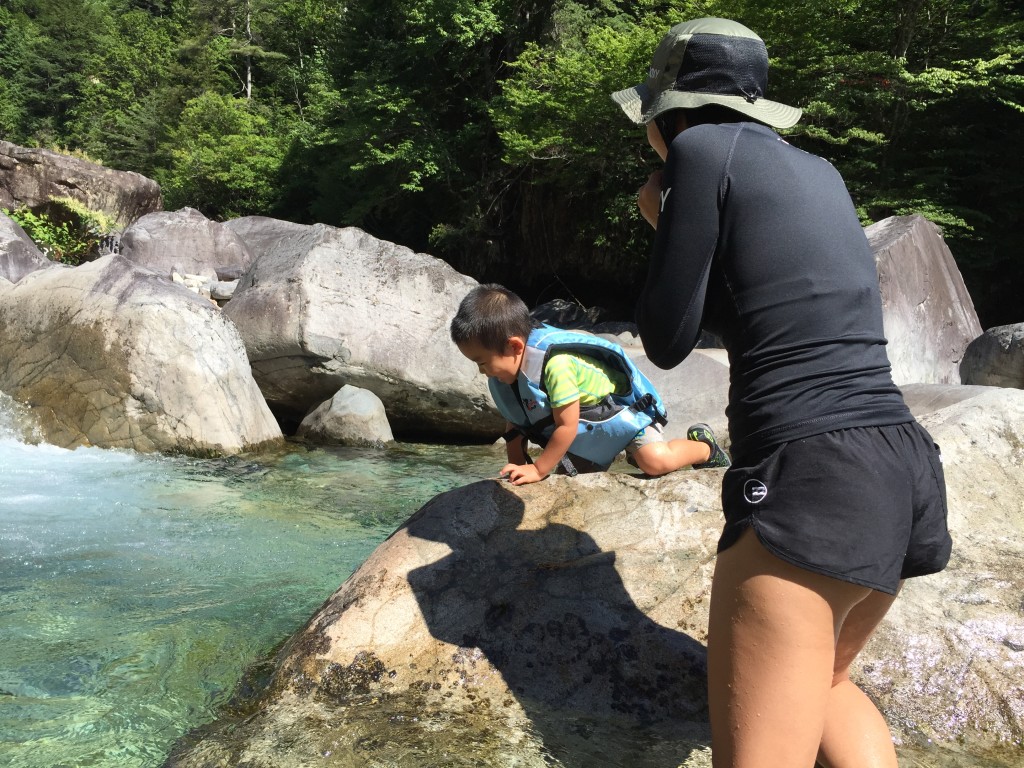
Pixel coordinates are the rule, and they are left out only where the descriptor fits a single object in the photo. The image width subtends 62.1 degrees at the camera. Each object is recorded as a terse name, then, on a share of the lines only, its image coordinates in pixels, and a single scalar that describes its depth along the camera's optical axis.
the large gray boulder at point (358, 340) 7.59
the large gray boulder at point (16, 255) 9.13
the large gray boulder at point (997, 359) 7.28
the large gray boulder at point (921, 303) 7.59
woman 1.36
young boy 3.00
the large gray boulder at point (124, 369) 6.40
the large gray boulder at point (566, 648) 2.18
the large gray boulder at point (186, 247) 15.48
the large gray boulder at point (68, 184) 17.89
